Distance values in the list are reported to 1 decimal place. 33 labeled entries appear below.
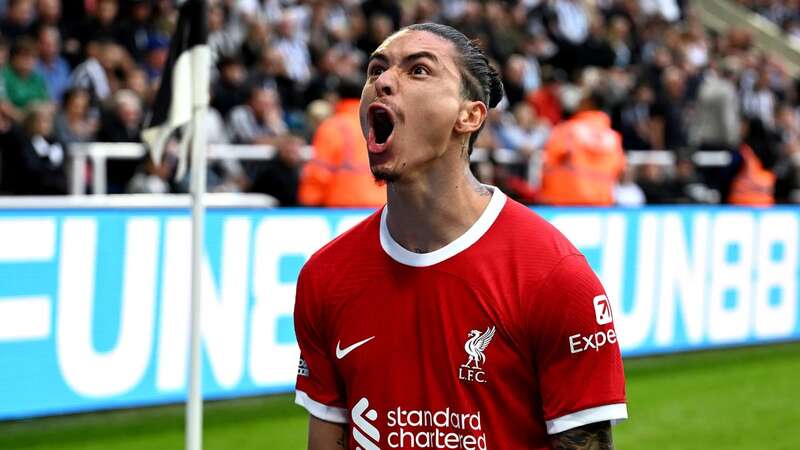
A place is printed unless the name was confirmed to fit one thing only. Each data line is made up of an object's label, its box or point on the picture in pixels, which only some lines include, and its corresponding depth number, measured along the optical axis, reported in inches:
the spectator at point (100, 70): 531.5
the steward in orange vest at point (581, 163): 581.6
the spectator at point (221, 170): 532.4
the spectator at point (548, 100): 741.9
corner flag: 296.6
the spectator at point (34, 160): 455.2
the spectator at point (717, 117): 757.9
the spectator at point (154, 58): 560.1
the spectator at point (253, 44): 631.8
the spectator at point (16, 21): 534.0
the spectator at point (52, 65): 523.5
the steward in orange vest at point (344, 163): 486.0
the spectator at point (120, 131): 500.4
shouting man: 134.0
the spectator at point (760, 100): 921.5
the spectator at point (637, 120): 755.4
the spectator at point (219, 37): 606.2
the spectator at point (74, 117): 488.1
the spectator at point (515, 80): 738.2
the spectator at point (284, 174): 522.3
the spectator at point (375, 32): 696.4
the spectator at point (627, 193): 641.0
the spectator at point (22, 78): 500.7
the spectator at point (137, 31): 569.9
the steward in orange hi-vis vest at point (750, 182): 740.0
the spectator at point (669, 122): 783.1
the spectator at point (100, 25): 559.5
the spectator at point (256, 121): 567.8
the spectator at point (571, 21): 854.5
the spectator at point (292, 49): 647.8
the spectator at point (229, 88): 580.7
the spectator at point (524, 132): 674.2
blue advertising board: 351.6
